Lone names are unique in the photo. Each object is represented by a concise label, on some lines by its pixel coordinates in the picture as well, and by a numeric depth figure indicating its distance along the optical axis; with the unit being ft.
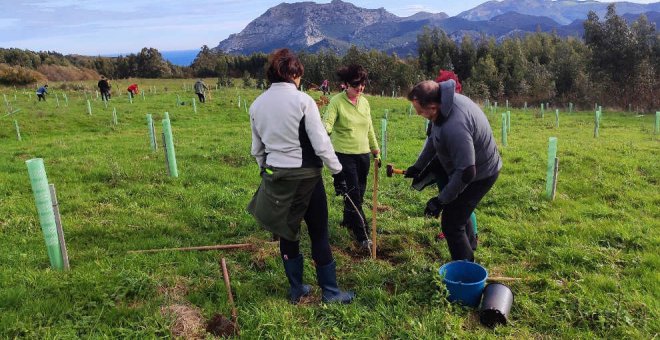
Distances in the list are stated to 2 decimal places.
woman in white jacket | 11.41
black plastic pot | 11.60
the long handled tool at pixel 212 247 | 16.25
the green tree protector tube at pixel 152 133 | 32.45
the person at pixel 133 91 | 86.59
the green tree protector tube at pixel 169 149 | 26.53
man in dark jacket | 11.80
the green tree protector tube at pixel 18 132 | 50.13
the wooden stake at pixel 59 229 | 13.89
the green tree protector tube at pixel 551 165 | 22.36
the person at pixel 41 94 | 79.80
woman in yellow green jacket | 16.48
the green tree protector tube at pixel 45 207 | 13.58
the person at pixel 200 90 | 80.23
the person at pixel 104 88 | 78.77
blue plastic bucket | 12.28
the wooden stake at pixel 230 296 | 11.94
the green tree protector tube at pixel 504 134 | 41.47
